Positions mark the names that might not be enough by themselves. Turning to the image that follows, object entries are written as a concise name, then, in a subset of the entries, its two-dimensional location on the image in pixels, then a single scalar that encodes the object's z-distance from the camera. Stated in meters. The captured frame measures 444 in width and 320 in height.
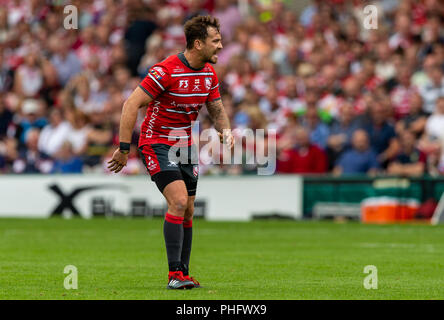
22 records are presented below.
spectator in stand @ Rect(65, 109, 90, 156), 24.06
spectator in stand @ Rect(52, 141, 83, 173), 23.50
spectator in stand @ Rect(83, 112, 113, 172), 23.53
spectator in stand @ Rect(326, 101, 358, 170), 20.80
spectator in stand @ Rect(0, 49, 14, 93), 28.03
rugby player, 8.95
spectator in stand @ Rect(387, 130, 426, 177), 19.69
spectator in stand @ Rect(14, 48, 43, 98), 27.06
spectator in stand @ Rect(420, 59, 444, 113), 20.31
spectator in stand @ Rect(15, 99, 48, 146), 25.80
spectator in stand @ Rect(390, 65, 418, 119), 20.86
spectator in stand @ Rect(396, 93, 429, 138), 20.08
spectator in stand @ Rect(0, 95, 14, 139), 26.50
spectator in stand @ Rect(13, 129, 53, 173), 24.28
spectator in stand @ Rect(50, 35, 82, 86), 27.38
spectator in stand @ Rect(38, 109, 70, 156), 24.34
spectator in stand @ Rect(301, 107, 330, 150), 21.45
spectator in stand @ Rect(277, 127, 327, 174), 21.01
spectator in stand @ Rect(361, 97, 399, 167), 20.22
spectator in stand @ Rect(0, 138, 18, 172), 25.14
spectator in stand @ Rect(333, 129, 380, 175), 20.41
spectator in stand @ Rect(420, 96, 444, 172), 19.55
